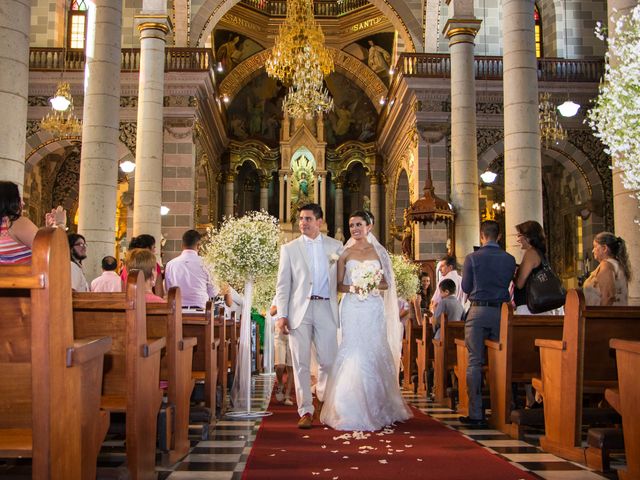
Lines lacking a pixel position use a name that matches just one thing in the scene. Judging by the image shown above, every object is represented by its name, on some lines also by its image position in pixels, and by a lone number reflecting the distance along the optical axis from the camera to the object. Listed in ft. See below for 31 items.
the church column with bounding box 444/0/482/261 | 49.80
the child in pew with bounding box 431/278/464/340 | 31.65
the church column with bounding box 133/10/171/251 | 48.65
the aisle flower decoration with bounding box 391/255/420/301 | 45.03
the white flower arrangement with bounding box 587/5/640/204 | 13.52
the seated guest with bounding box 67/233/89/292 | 23.89
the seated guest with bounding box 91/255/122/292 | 26.32
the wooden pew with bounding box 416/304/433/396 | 32.01
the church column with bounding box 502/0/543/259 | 33.01
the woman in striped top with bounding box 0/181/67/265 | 12.91
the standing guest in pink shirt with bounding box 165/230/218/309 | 25.80
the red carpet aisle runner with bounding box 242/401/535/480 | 14.79
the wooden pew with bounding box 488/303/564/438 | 20.36
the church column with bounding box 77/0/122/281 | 33.32
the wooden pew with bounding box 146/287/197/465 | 16.88
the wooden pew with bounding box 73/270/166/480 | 13.15
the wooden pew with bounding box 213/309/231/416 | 25.49
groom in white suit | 22.31
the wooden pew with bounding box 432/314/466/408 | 27.58
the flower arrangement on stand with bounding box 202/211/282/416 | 26.14
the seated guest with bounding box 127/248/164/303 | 20.88
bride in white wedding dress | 21.12
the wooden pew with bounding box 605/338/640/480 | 12.97
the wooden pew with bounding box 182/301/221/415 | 22.15
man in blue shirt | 22.38
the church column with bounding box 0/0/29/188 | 21.22
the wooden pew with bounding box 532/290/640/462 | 16.58
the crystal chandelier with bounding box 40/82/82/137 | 54.49
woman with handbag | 21.81
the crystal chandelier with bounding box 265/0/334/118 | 63.98
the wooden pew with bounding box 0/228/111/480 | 8.30
